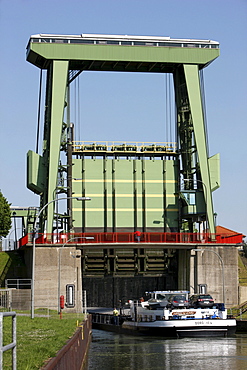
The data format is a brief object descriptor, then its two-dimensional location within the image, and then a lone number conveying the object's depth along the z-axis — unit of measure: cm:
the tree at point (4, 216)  8431
